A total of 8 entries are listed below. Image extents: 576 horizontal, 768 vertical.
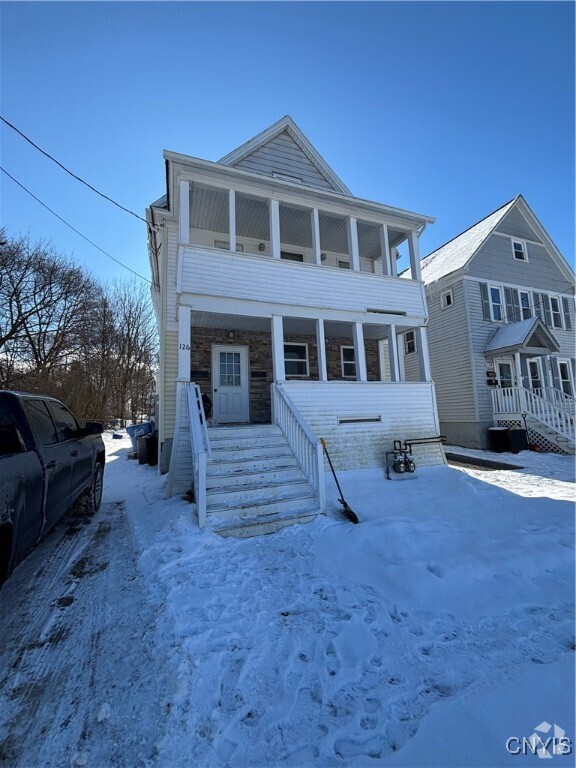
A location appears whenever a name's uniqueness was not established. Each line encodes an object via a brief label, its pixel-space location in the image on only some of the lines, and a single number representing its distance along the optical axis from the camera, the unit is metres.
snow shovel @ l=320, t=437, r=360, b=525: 5.04
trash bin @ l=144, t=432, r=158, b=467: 10.84
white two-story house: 6.81
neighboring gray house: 13.09
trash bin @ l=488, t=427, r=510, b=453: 12.41
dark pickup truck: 2.51
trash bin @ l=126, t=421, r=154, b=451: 13.20
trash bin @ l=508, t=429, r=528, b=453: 12.09
